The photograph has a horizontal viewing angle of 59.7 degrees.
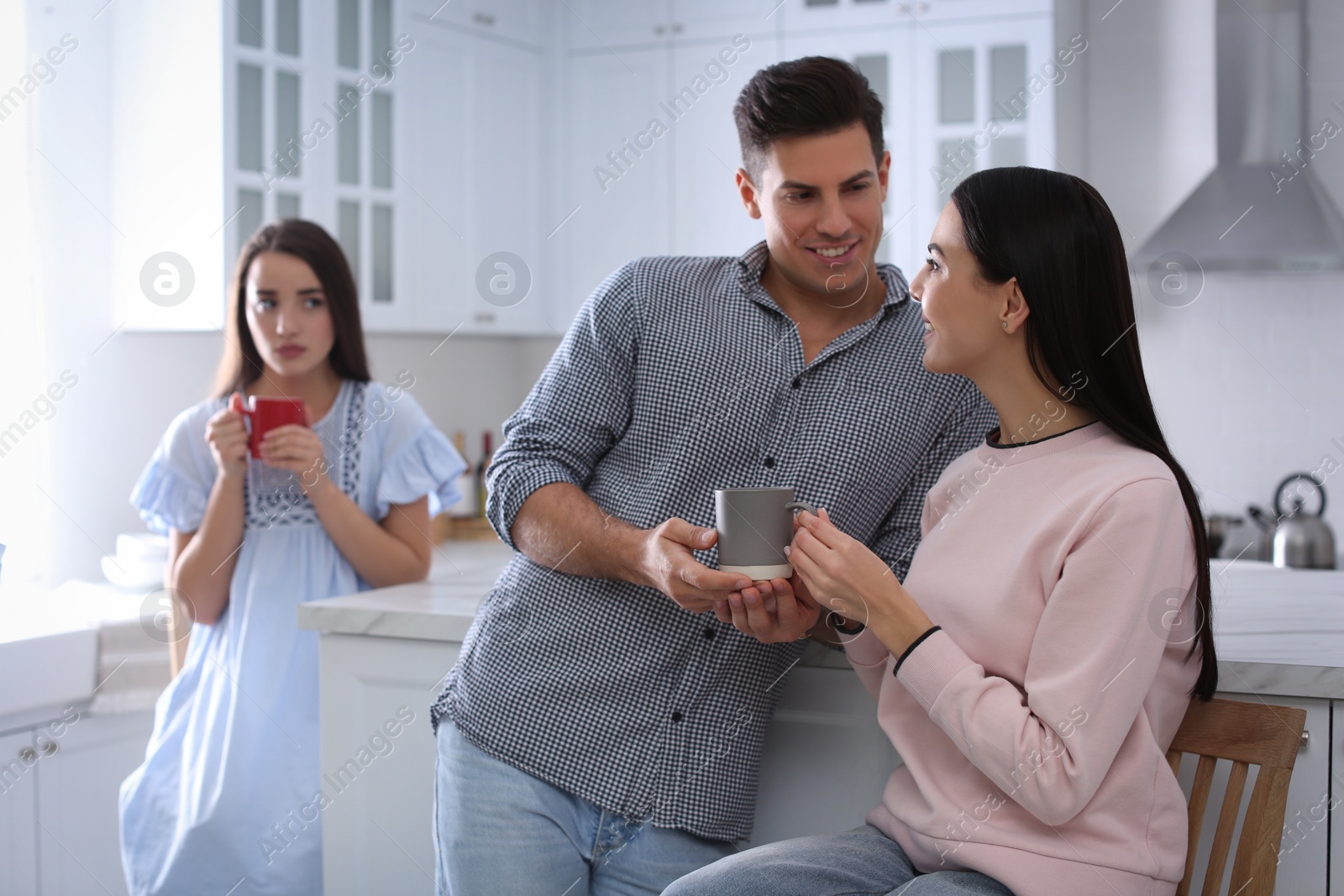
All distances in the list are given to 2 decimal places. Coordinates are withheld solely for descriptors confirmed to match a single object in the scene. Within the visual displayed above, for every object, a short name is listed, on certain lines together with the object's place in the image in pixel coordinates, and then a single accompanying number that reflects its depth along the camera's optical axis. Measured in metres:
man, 1.29
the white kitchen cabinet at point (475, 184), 3.23
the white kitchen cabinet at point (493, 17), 3.22
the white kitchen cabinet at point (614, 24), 3.54
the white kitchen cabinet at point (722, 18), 3.42
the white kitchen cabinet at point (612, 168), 3.54
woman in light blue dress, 1.82
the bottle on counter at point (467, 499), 3.66
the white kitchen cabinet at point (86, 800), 2.24
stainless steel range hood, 3.00
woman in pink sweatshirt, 0.97
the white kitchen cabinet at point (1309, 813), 1.21
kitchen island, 1.22
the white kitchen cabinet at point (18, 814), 2.14
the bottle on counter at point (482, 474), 3.71
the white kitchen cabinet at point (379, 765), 1.64
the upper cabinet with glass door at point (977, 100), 3.20
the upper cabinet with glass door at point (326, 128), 2.67
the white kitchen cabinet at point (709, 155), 3.47
